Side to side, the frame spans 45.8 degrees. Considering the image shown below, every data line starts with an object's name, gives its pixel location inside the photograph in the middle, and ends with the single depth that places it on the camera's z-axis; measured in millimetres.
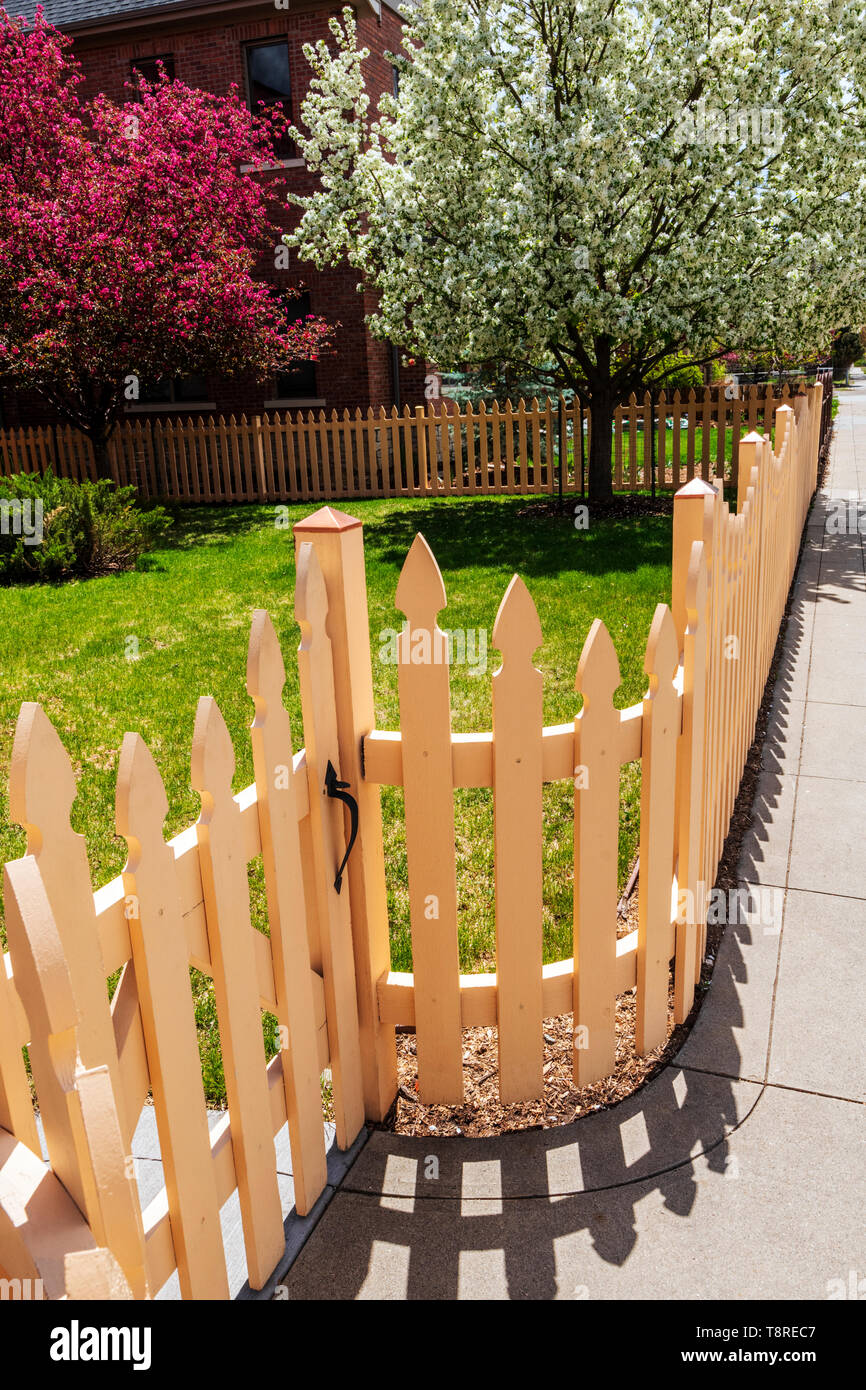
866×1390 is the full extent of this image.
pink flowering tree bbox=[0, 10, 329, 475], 12633
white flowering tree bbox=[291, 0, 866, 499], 10758
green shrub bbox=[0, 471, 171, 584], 9766
